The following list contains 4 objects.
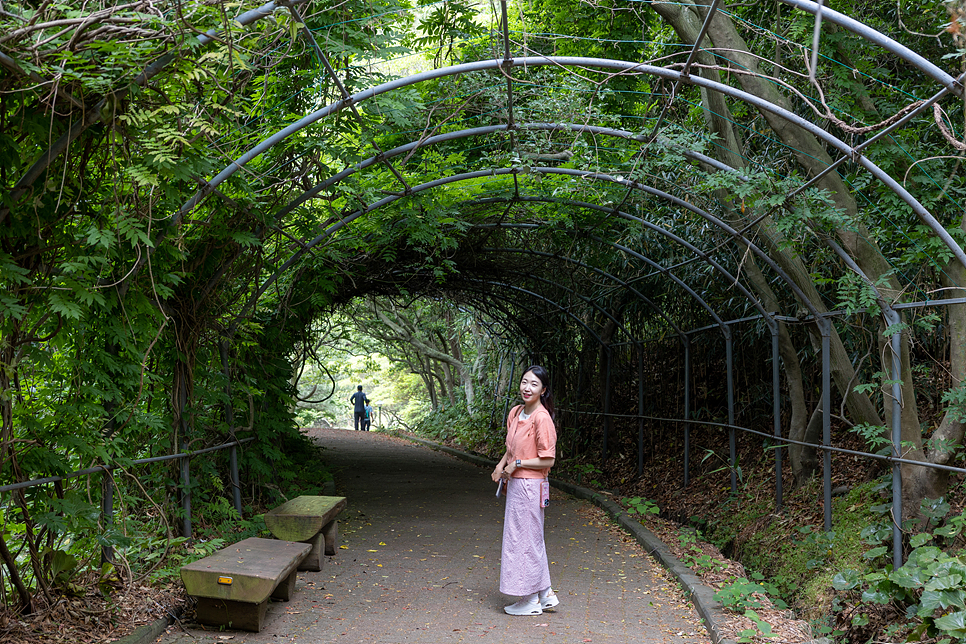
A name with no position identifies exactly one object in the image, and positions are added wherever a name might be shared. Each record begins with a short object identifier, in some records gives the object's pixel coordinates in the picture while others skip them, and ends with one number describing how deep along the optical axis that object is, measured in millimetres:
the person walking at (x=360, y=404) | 24844
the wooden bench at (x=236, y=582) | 4660
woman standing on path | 5508
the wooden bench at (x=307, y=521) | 6453
